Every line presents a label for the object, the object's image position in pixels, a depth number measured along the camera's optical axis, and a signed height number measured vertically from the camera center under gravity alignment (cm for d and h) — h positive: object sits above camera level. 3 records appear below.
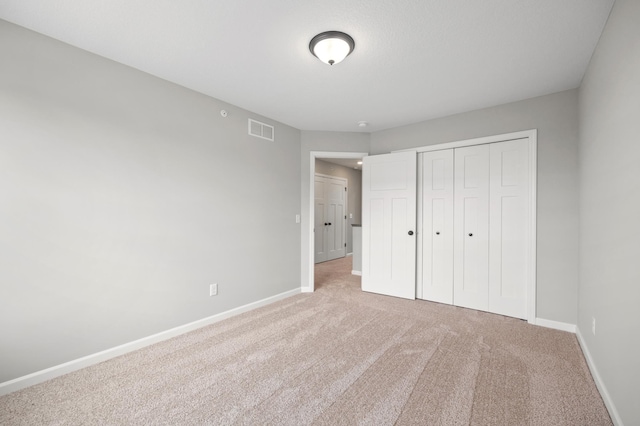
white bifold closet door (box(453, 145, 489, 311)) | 331 -14
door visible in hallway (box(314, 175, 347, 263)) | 642 -9
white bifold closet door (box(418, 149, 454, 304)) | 358 -16
